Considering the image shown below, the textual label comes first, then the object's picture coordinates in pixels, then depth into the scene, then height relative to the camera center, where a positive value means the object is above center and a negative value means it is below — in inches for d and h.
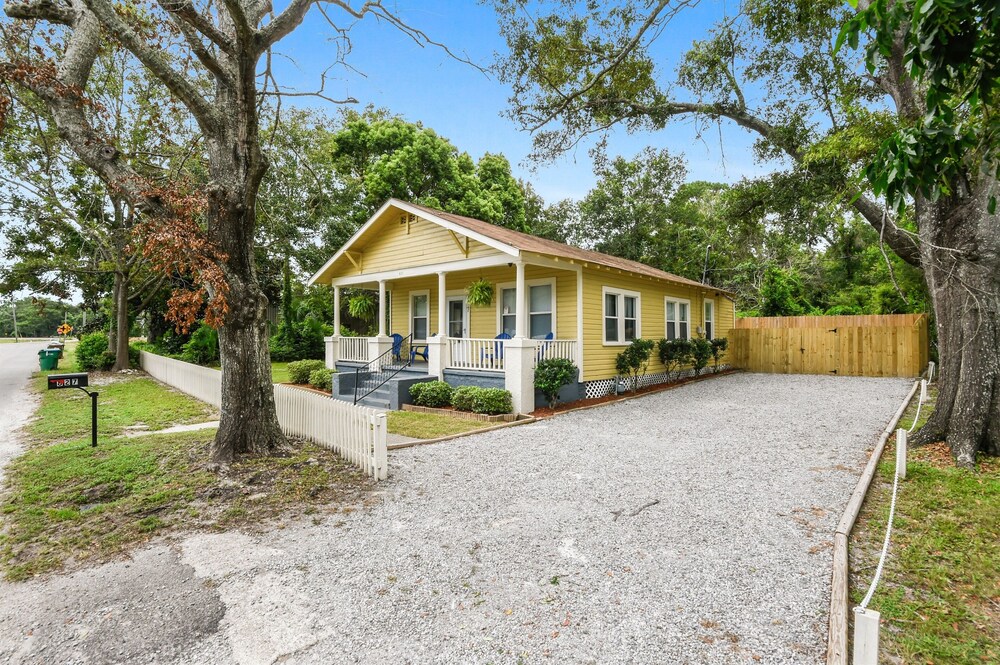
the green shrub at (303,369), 610.2 -44.0
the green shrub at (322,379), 556.4 -51.3
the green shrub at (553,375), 405.1 -36.4
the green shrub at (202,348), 826.2 -19.7
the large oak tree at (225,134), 212.2 +99.3
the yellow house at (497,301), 432.8 +38.2
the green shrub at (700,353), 625.6 -27.9
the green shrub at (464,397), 397.2 -53.8
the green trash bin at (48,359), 784.3 -34.3
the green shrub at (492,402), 382.6 -55.4
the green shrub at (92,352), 773.9 -24.3
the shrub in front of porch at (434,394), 419.2 -53.4
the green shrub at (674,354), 574.9 -26.6
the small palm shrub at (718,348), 684.7 -23.7
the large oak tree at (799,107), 237.3 +183.7
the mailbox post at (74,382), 275.6 -26.7
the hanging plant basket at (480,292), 488.7 +43.9
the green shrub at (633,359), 498.0 -28.2
